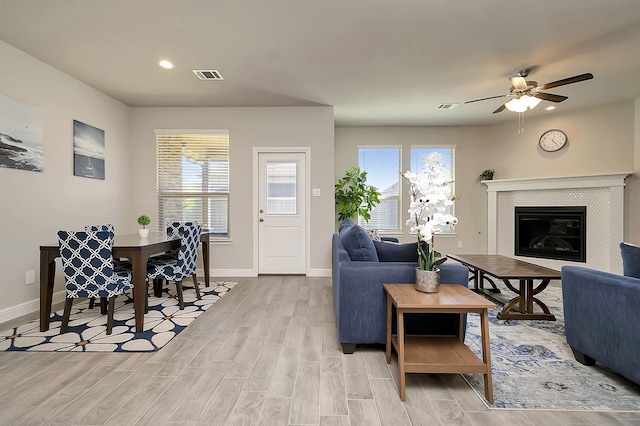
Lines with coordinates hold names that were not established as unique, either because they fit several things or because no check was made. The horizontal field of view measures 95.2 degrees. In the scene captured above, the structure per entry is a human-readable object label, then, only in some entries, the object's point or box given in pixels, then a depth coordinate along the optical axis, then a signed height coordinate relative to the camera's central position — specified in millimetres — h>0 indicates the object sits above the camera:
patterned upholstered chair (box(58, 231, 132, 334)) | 2385 -470
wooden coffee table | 2748 -679
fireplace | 4800 -336
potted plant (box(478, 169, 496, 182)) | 5660 +753
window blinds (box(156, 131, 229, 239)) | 4734 +516
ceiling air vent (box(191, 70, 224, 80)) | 3439 +1657
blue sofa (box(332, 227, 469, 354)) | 2133 -669
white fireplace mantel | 4426 +189
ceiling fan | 3207 +1341
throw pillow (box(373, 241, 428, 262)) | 2309 -318
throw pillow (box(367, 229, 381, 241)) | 4012 -311
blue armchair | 1620 -641
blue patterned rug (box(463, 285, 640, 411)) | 1624 -1051
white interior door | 4719 -81
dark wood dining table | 2518 -530
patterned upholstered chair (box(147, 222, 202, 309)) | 3061 -544
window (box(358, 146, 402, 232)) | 5953 +682
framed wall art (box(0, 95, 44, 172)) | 2850 +776
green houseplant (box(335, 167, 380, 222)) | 5352 +300
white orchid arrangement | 1836 +92
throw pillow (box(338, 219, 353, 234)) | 3731 -142
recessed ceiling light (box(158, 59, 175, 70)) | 3209 +1653
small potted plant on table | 3258 -142
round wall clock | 5011 +1277
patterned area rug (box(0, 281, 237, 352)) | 2301 -1052
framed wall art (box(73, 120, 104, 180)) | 3676 +800
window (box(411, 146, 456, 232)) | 5906 +1150
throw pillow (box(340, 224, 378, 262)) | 2303 -272
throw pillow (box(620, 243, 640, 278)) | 1804 -294
